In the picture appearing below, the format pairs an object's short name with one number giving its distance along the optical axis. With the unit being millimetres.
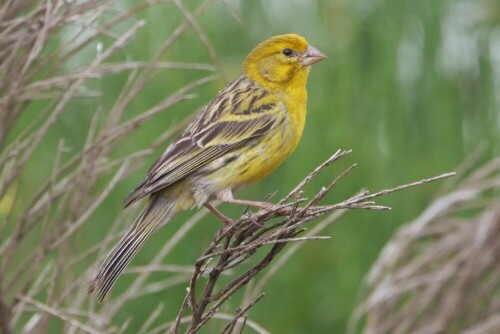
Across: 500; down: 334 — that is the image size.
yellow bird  7402
